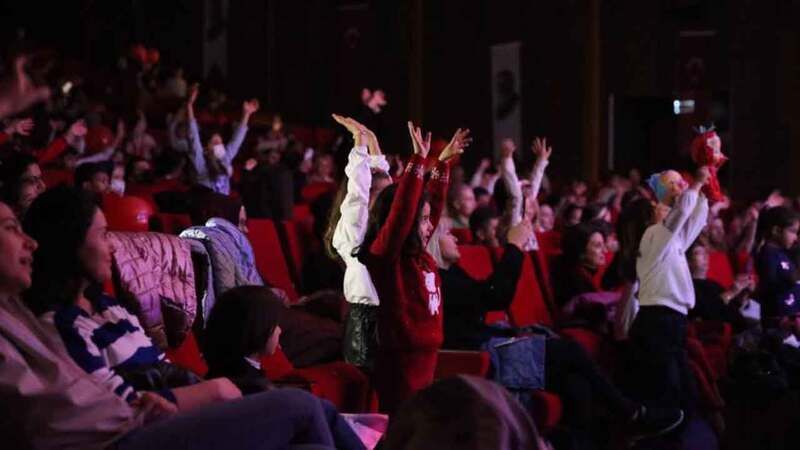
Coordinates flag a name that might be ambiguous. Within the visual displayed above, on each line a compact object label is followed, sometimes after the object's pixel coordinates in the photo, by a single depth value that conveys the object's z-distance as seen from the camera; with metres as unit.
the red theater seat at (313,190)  9.33
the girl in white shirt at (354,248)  4.36
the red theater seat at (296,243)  6.34
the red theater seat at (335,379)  4.25
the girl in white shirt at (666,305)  5.66
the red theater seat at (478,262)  6.08
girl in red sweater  4.02
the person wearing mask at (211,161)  7.19
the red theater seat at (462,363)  4.73
